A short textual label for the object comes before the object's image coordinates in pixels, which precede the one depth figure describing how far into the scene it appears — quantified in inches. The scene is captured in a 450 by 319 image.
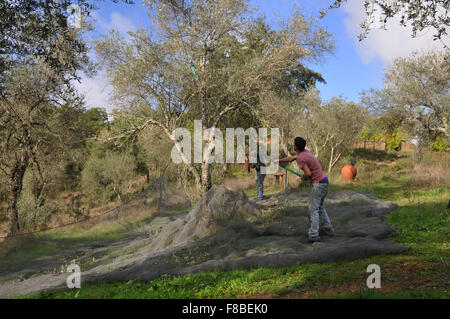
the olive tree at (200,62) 512.7
